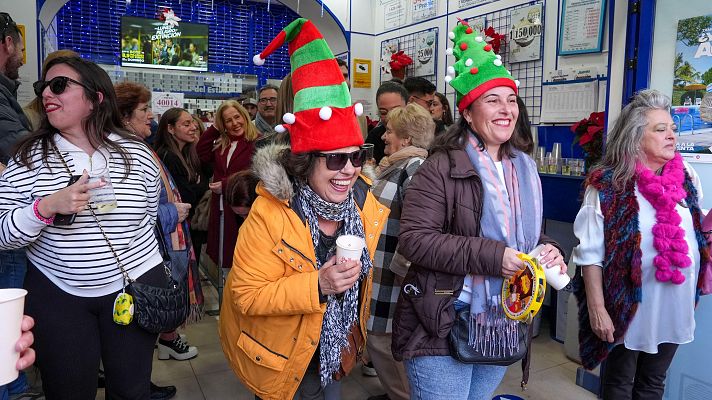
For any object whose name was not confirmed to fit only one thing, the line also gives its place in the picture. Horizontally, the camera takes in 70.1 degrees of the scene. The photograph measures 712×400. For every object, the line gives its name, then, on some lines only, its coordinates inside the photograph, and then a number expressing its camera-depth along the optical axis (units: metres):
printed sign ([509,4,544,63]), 4.26
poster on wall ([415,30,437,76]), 5.49
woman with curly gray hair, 2.09
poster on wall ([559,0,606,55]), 3.74
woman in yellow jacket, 1.57
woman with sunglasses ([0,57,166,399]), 1.71
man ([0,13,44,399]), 2.18
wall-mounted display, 6.52
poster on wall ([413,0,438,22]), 5.52
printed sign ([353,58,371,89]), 6.43
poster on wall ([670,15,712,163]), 2.59
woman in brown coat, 1.56
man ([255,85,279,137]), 3.96
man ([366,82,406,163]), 3.46
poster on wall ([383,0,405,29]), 5.98
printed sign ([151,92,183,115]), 6.68
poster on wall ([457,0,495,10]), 4.88
